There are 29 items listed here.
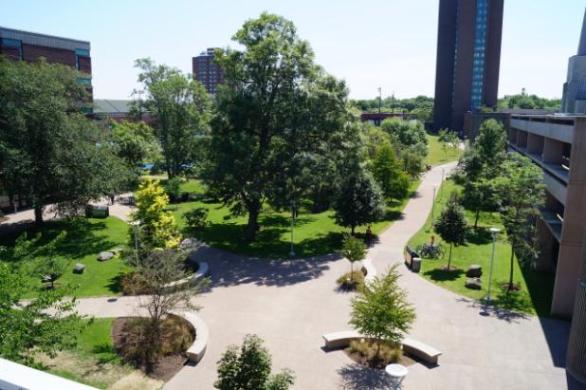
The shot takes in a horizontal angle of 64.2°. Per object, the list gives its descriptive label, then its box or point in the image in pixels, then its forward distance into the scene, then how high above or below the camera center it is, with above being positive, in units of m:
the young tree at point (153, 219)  20.72 -4.64
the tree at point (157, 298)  14.78 -5.88
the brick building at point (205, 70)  179.38 +18.32
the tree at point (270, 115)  25.89 +0.20
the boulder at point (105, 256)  24.23 -7.25
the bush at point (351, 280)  20.97 -7.23
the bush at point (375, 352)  14.48 -7.24
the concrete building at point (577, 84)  25.95 +2.36
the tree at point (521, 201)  19.83 -3.30
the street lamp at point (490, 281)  18.80 -6.65
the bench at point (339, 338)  15.30 -7.14
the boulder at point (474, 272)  22.08 -6.99
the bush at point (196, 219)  30.95 -6.67
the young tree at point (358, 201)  27.89 -4.78
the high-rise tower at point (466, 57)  109.38 +15.60
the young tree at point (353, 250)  21.33 -5.89
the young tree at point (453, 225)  23.77 -5.22
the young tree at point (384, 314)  13.88 -5.72
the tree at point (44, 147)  25.73 -1.84
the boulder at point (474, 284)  20.84 -7.15
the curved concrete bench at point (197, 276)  15.95 -7.27
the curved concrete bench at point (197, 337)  14.46 -7.24
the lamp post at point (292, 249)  25.76 -7.27
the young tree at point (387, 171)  36.12 -3.86
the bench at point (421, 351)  14.34 -7.10
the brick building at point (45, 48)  48.31 +7.22
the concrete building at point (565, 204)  16.97 -3.12
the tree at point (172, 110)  44.53 +0.65
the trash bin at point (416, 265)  23.28 -7.08
